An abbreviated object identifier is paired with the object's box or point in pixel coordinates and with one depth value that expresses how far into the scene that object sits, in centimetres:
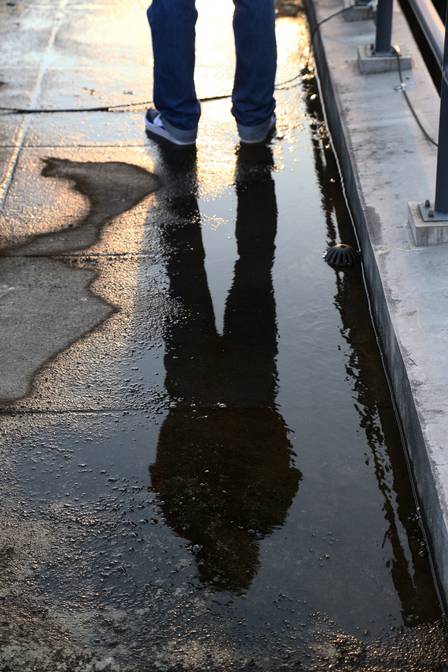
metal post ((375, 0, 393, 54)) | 510
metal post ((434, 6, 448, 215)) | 336
